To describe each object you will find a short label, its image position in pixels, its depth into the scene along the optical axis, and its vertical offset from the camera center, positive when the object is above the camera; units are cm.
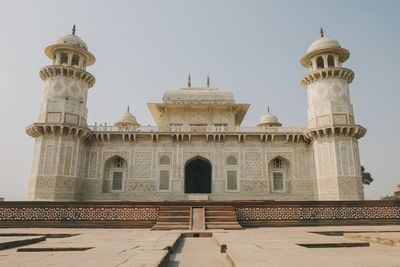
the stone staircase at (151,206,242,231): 862 -69
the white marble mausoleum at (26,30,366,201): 1747 +317
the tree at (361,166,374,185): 3262 +210
